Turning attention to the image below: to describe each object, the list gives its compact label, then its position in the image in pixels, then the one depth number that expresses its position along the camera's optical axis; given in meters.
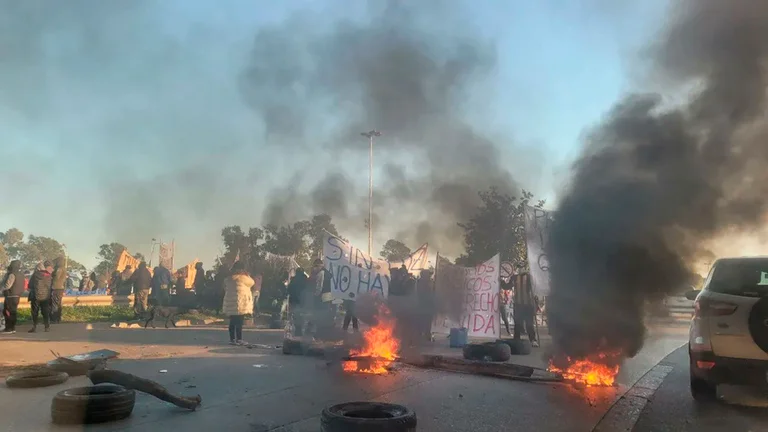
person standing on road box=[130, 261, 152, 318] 14.20
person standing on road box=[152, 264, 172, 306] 15.60
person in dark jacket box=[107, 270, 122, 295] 24.12
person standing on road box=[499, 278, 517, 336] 11.61
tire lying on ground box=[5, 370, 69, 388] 5.60
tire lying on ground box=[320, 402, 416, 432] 3.71
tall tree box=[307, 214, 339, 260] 22.84
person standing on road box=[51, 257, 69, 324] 12.18
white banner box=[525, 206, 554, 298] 9.81
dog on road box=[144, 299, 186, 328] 13.22
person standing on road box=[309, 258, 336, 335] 11.41
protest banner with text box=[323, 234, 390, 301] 11.02
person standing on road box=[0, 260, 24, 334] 11.17
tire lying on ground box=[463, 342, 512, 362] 7.95
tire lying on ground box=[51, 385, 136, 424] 4.28
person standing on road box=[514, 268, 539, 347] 10.93
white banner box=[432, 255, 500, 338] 11.28
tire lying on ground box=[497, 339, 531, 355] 9.62
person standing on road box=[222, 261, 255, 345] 9.98
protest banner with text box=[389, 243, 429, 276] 12.54
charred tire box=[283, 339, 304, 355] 8.59
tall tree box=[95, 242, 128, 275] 64.75
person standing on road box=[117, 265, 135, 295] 23.08
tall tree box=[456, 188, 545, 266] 14.40
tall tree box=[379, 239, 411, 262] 19.96
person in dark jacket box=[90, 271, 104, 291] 27.01
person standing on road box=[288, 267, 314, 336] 11.42
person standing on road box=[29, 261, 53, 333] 11.41
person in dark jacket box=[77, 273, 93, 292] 26.37
